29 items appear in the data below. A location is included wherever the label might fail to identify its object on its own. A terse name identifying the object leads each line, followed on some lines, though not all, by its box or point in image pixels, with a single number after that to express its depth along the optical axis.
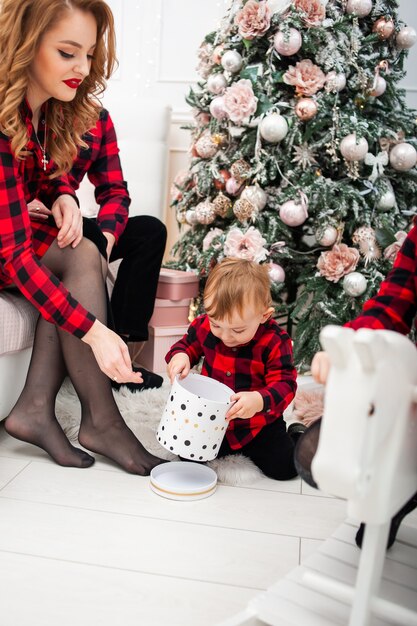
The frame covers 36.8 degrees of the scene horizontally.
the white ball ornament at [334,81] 2.15
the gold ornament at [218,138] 2.36
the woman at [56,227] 1.29
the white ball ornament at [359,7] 2.15
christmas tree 2.16
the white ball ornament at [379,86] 2.21
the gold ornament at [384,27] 2.20
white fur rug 1.49
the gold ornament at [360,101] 2.22
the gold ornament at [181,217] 2.54
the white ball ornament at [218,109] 2.26
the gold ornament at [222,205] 2.33
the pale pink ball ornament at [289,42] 2.11
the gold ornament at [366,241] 2.20
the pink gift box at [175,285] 2.26
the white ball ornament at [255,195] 2.23
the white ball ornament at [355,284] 2.16
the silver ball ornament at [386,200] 2.22
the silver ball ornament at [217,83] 2.30
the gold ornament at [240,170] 2.25
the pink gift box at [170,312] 2.26
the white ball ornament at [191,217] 2.42
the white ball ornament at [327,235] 2.18
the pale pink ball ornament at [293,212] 2.18
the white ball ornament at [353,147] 2.12
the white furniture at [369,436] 0.67
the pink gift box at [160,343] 2.27
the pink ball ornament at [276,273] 2.24
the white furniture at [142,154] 2.73
